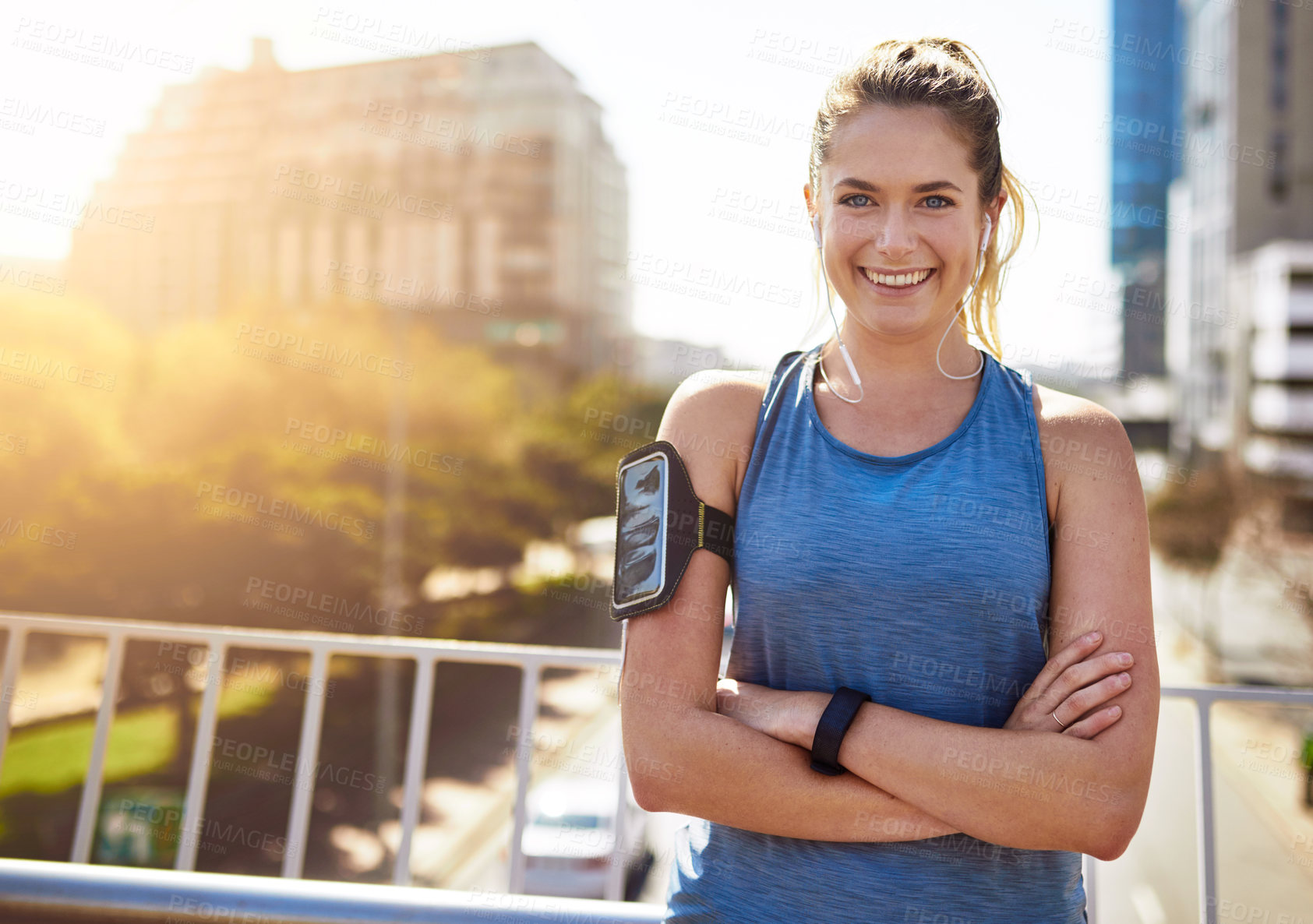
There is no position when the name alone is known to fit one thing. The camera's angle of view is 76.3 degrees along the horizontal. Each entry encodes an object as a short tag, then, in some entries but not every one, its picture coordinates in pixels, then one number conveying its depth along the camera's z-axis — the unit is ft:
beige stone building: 69.31
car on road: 29.63
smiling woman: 3.74
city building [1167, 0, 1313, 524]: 131.34
